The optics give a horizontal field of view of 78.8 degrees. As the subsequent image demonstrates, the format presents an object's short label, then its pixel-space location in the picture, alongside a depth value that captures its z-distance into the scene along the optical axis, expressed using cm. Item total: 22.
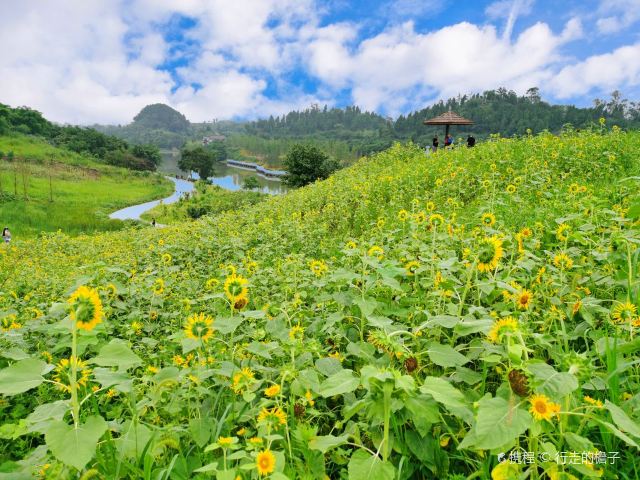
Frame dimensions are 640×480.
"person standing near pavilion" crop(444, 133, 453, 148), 1395
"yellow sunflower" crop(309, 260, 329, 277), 305
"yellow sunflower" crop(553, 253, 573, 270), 208
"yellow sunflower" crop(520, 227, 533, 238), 271
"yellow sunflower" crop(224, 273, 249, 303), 165
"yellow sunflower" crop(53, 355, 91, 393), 112
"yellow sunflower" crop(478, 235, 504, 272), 161
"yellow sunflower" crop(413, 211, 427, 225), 333
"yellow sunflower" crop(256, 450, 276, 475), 104
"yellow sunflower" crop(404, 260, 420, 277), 232
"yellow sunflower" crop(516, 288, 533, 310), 168
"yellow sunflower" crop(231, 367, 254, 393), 144
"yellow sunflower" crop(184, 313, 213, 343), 153
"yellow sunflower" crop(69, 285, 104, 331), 121
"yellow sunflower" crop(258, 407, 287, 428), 117
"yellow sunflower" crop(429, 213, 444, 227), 233
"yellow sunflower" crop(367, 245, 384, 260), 231
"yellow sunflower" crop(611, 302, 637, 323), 151
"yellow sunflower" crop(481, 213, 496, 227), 217
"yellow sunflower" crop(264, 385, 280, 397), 129
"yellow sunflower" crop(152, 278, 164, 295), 314
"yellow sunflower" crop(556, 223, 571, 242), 240
